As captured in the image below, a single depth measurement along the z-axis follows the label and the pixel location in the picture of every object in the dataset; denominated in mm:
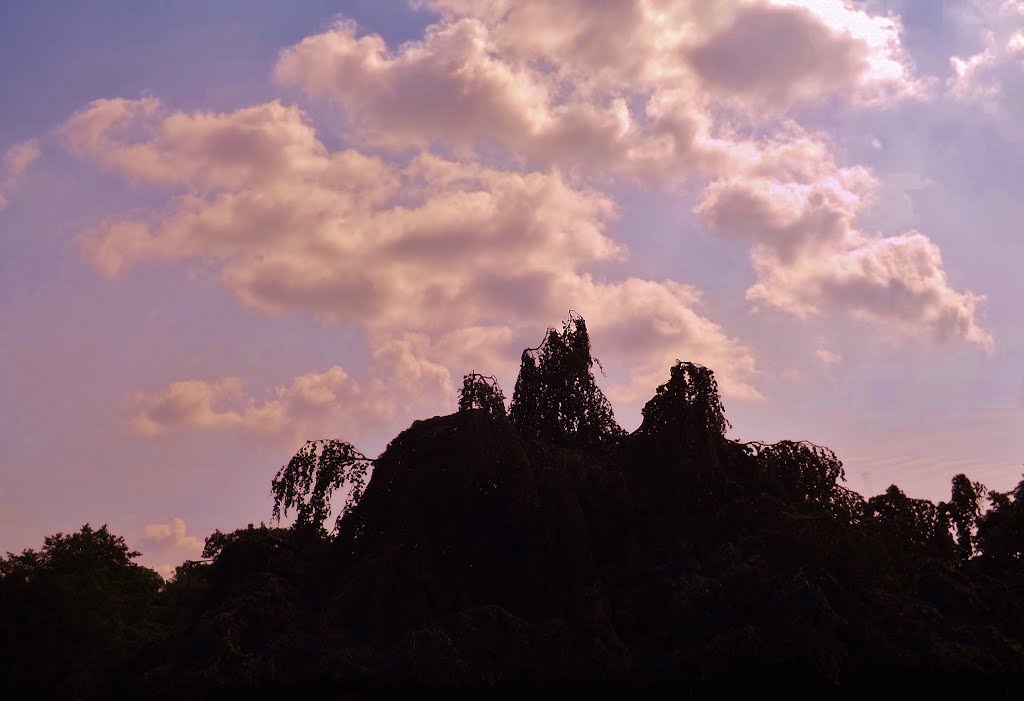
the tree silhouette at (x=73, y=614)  31953
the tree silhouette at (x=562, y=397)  24141
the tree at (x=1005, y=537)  25656
